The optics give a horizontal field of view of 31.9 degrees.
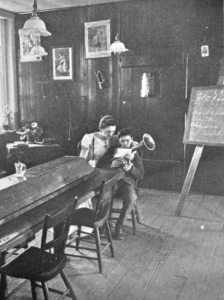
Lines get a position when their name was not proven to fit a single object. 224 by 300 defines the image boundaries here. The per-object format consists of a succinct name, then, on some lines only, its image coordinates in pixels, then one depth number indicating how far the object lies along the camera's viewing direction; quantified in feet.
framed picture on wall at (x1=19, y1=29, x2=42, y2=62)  26.73
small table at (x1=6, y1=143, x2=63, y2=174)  22.33
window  27.09
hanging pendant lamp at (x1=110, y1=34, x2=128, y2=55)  21.61
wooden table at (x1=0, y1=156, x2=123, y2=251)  9.51
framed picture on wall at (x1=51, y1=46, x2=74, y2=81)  25.58
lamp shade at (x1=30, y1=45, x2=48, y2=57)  20.25
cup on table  13.32
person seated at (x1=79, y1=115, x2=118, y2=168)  18.39
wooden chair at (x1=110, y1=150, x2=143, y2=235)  16.39
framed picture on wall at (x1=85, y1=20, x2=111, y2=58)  24.23
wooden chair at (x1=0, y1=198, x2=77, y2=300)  9.21
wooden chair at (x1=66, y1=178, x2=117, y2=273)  12.72
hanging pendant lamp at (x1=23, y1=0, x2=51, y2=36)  16.12
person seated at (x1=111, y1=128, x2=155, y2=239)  16.03
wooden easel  19.14
